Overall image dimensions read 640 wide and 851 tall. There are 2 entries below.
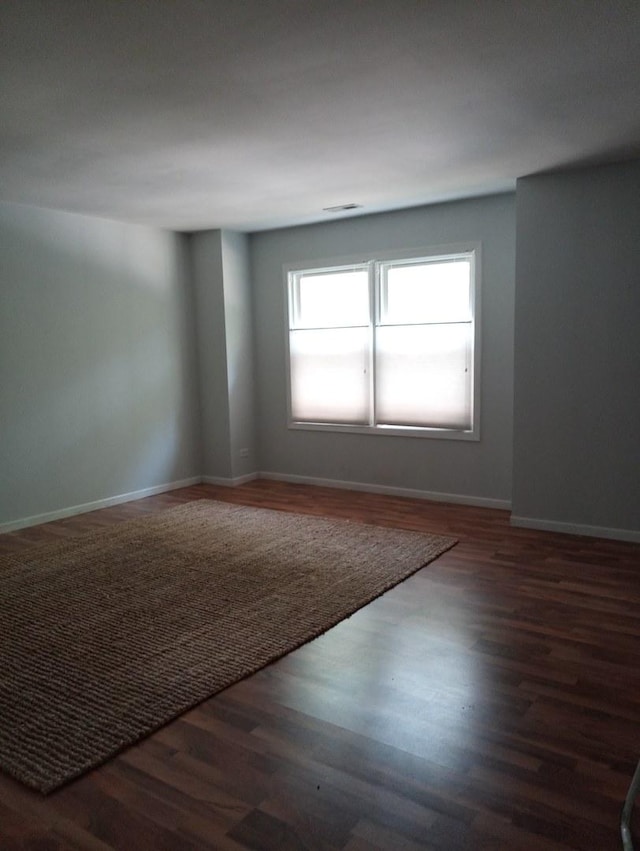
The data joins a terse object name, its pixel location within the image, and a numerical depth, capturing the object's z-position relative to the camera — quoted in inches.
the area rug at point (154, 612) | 92.9
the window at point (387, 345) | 214.2
